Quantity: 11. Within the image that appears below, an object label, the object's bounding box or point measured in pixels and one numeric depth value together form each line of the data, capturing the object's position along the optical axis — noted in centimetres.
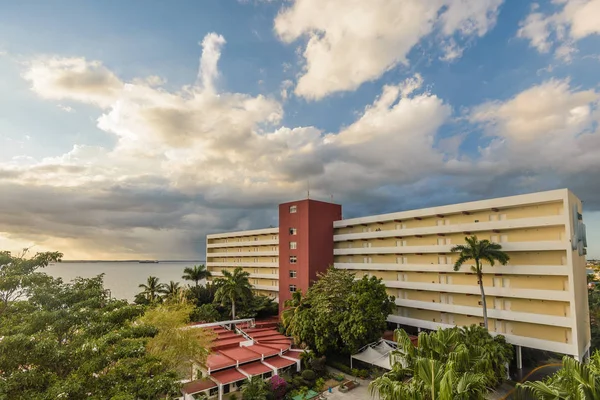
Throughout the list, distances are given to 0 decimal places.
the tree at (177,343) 2541
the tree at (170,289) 5050
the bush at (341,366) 3283
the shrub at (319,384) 2880
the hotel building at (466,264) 2888
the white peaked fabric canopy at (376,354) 3063
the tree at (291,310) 3747
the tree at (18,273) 1448
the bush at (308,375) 2977
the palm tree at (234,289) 4588
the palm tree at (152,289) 5200
